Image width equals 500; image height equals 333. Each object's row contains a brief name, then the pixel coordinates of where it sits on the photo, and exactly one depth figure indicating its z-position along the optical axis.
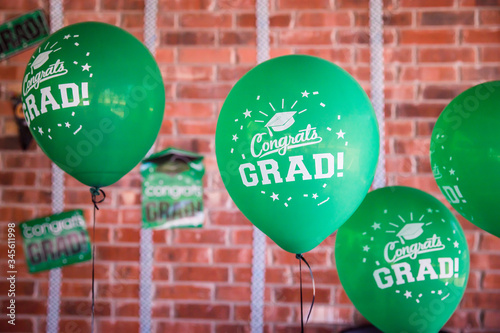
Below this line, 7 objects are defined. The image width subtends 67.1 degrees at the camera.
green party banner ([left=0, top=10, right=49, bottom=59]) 1.65
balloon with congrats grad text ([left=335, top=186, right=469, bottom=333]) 0.99
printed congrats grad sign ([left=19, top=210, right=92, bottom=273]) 1.61
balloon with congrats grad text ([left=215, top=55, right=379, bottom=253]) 0.79
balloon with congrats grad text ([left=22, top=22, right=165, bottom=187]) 0.94
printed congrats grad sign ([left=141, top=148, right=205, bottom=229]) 1.60
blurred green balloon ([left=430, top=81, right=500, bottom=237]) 0.93
